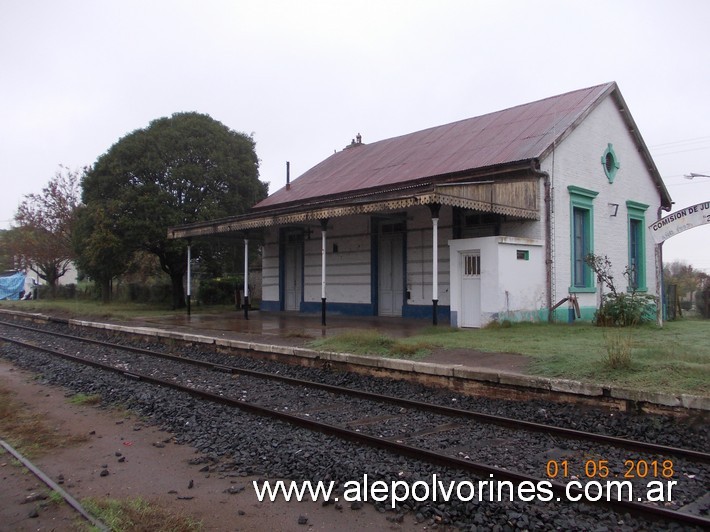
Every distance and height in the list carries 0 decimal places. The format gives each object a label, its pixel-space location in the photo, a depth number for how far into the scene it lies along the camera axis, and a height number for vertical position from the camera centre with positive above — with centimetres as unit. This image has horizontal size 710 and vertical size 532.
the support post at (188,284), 2017 +20
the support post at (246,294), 1831 -15
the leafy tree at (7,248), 4003 +318
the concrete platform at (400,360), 694 -119
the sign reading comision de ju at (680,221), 1141 +136
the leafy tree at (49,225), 3531 +413
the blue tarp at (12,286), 4534 +41
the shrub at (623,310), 1317 -53
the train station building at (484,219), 1380 +198
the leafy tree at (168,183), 2300 +455
